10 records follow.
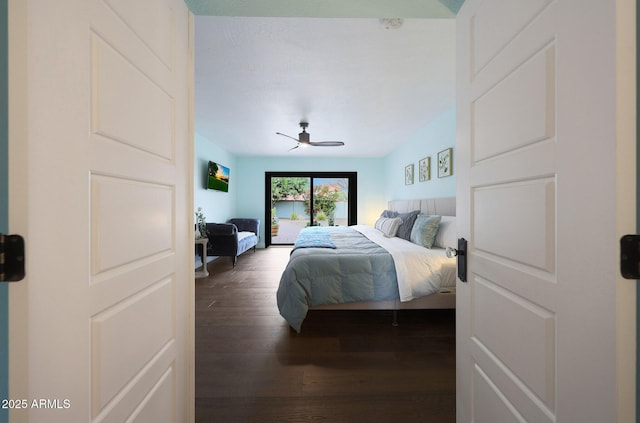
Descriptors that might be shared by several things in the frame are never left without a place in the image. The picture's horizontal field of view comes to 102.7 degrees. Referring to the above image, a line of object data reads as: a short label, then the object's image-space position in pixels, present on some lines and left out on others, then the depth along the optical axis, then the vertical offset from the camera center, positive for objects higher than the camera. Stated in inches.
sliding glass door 268.8 +10.5
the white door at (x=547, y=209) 20.6 +0.1
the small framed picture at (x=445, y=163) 136.7 +26.5
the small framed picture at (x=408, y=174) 191.2 +27.9
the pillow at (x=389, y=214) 180.8 -2.3
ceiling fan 156.6 +43.5
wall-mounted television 197.8 +28.2
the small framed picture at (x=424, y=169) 162.2 +27.2
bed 90.0 -25.3
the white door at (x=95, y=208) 20.0 +0.3
